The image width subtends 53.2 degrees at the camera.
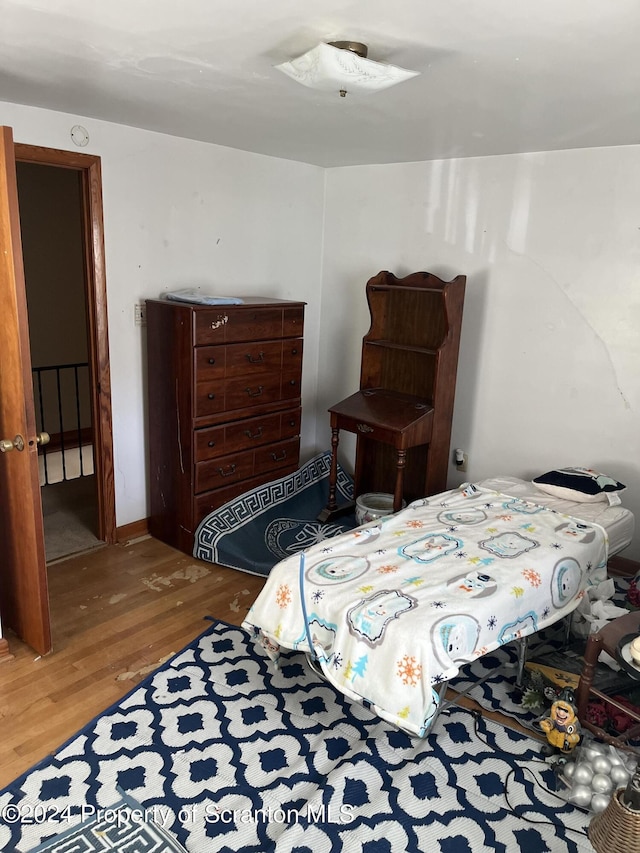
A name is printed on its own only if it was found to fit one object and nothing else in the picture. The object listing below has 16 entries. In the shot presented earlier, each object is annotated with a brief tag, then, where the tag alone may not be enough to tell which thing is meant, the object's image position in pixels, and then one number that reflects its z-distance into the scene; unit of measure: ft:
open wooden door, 7.51
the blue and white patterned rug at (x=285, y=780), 6.19
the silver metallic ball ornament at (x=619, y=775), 6.55
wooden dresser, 11.00
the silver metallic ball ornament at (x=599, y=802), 6.34
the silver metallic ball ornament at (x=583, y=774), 6.59
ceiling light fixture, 6.02
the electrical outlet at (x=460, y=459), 13.21
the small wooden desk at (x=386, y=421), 11.62
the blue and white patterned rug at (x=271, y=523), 11.30
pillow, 10.32
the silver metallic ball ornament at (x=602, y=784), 6.49
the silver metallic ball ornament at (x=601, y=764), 6.61
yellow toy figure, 7.13
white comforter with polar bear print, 6.73
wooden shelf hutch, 11.87
